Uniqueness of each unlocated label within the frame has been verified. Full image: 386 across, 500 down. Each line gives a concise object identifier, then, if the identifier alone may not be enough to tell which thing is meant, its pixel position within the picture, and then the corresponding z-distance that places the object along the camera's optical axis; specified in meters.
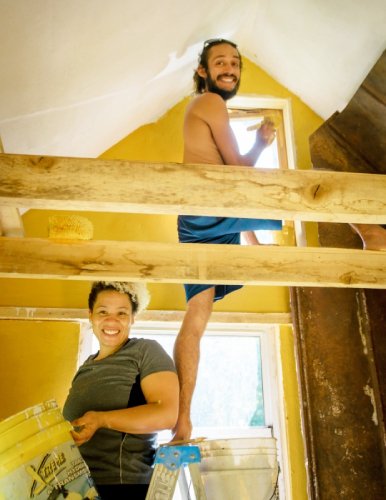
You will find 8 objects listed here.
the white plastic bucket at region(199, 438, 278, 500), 1.15
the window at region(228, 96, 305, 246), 3.69
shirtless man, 1.83
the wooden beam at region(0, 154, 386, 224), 1.26
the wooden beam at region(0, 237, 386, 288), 1.91
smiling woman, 1.34
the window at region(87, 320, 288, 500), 2.98
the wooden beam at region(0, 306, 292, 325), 2.90
